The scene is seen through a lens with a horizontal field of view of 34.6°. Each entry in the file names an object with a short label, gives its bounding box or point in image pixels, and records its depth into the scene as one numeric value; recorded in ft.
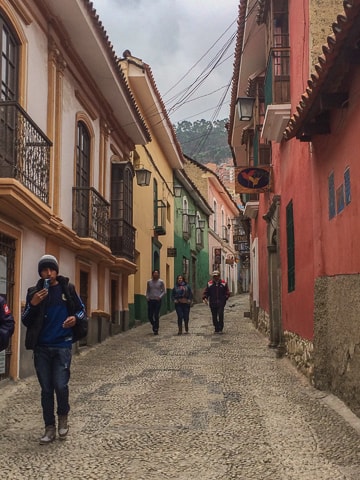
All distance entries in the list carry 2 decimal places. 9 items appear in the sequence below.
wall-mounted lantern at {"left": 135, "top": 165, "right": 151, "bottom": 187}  52.37
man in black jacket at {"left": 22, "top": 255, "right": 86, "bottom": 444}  16.52
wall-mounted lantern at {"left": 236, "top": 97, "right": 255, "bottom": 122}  41.65
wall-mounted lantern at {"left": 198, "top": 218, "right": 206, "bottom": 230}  104.01
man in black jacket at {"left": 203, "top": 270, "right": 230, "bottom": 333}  45.78
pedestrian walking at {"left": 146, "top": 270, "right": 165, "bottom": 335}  45.57
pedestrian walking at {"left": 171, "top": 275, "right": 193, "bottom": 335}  45.21
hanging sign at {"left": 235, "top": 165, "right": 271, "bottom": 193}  39.01
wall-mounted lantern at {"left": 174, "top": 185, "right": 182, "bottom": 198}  81.66
